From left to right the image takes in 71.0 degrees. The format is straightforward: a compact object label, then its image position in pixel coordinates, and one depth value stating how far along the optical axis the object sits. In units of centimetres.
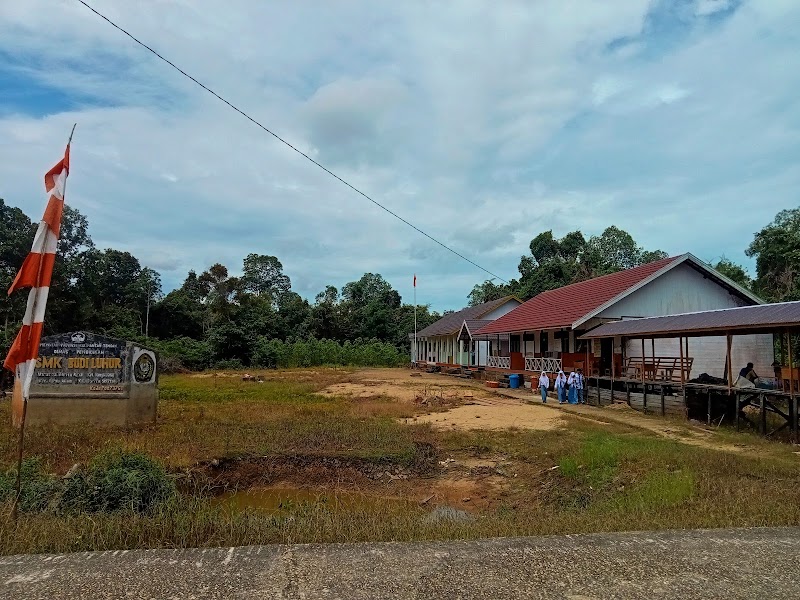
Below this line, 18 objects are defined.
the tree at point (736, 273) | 3197
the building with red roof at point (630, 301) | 2227
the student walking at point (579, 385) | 2058
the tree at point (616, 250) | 4434
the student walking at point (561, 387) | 2088
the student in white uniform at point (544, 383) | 2069
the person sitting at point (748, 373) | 1473
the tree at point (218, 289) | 4678
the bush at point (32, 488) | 619
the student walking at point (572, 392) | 2055
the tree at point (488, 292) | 5279
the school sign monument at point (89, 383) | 1380
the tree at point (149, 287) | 5000
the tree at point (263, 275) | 7181
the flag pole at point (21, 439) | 502
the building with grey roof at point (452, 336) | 3869
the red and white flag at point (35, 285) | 534
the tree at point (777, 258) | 2548
